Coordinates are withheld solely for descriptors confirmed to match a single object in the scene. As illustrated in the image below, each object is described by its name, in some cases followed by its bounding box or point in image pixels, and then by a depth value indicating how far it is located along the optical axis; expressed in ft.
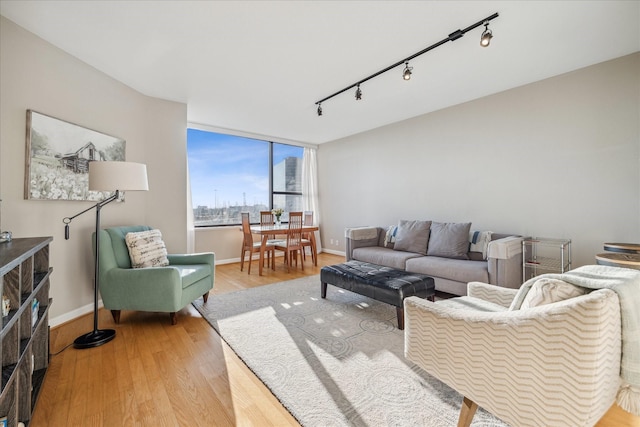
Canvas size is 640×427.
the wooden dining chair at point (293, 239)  15.07
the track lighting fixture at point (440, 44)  7.10
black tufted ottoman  7.83
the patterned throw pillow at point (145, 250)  8.80
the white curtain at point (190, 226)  15.05
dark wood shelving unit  3.77
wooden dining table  14.16
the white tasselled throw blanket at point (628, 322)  3.09
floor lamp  6.95
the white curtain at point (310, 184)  20.72
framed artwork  7.53
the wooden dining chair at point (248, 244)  14.78
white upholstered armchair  2.91
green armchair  7.89
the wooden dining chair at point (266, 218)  16.74
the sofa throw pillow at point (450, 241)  11.39
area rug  4.75
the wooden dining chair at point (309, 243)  16.04
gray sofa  9.37
